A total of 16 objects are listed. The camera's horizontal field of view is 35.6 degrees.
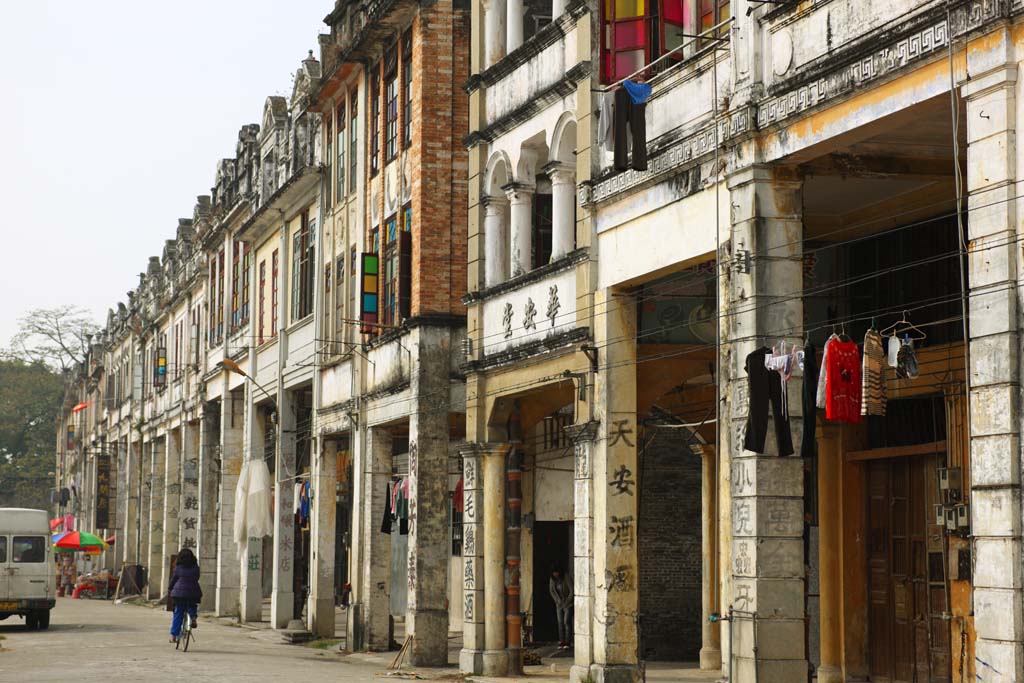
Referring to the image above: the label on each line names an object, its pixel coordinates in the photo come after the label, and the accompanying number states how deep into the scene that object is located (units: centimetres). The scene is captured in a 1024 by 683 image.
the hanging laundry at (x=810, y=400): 1595
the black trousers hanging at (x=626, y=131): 1931
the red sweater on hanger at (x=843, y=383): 1552
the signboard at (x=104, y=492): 6619
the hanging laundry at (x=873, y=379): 1521
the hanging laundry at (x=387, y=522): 2903
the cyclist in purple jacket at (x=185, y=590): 2817
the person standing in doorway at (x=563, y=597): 2911
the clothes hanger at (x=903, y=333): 1928
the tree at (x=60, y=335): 10144
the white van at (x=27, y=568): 3484
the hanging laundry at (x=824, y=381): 1559
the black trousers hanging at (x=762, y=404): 1612
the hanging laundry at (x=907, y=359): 1505
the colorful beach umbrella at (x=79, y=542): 4881
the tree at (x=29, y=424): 10494
